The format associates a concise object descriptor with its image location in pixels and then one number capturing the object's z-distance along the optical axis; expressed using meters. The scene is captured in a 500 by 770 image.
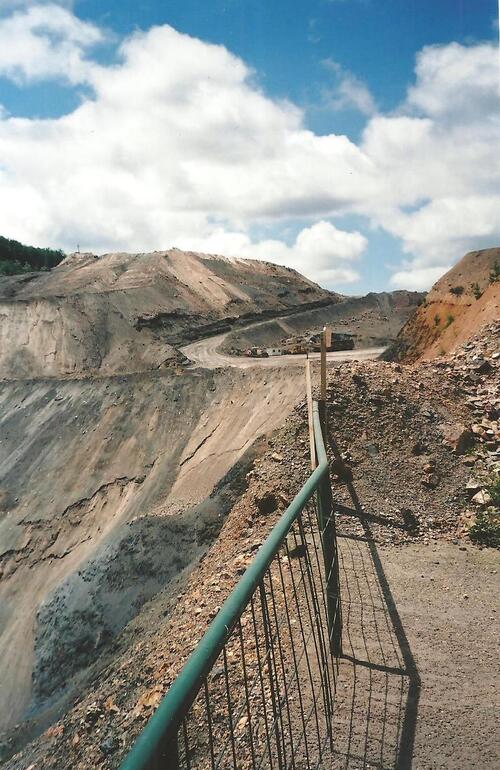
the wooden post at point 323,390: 9.73
